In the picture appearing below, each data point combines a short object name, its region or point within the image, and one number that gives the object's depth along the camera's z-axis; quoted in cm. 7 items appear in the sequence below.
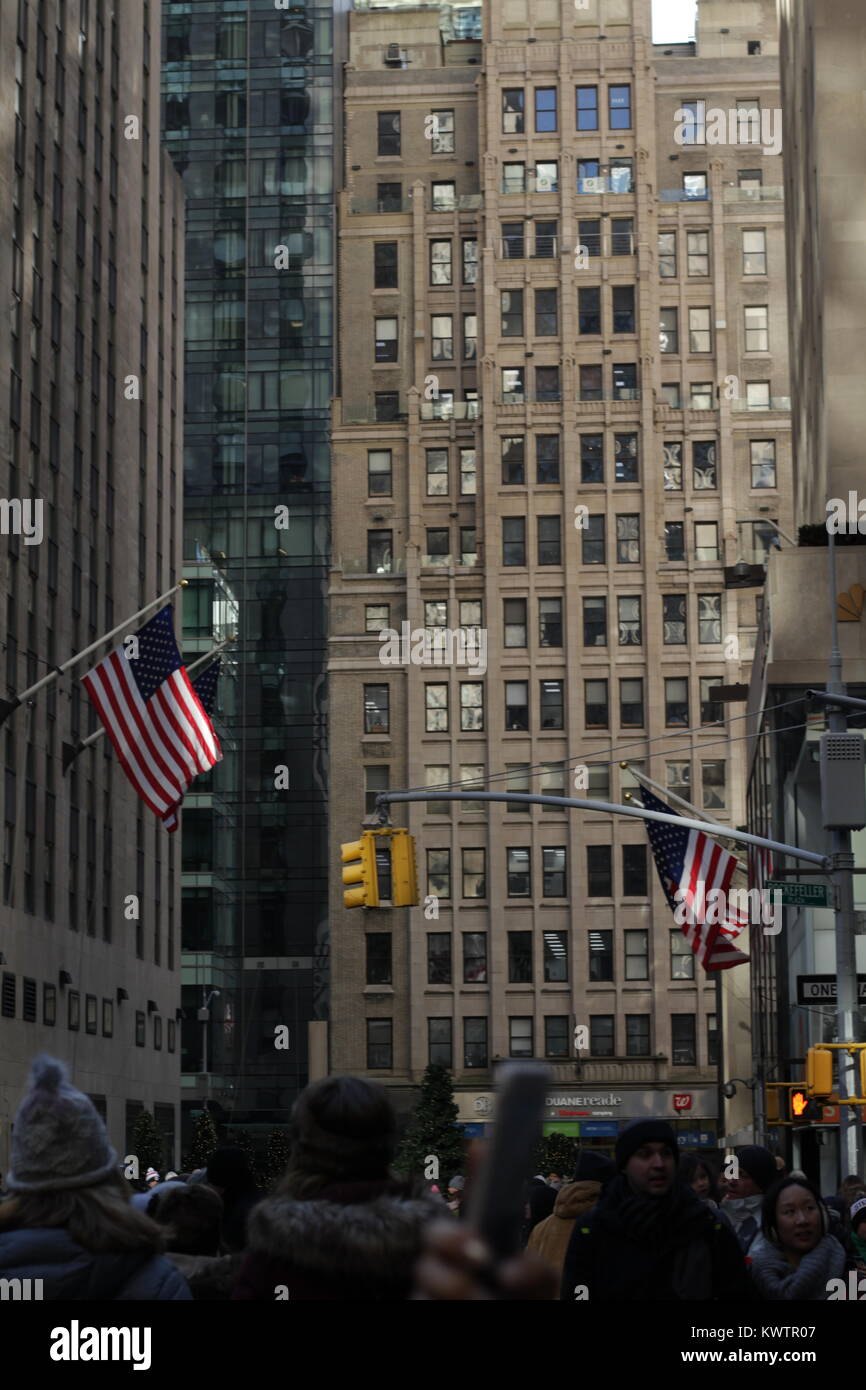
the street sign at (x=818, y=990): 2495
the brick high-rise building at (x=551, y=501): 8675
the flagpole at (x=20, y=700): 3284
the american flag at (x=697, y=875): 3425
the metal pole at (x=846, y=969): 2416
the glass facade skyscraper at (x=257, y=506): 10138
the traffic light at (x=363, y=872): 3014
